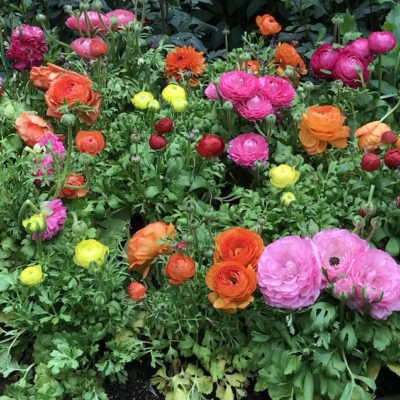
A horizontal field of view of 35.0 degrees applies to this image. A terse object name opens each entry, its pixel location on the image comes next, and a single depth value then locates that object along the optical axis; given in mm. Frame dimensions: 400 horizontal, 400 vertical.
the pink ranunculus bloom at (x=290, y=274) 1271
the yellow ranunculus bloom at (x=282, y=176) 1550
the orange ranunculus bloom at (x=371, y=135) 1639
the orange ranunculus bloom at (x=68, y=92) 1708
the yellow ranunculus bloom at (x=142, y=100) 1857
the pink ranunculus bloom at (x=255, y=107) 1654
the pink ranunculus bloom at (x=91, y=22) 1992
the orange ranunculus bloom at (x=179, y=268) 1262
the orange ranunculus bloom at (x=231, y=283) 1266
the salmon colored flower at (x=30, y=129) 1757
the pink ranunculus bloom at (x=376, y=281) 1284
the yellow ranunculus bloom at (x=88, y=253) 1388
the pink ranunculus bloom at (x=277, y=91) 1697
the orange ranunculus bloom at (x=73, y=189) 1618
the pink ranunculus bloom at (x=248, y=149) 1659
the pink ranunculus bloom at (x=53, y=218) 1503
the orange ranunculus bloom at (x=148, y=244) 1413
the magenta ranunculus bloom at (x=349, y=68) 1771
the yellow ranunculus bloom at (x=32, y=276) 1364
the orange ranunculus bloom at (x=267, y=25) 2057
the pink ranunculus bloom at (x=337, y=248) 1314
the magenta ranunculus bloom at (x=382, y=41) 1682
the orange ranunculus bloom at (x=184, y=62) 2031
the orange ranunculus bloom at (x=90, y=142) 1644
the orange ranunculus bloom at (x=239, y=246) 1310
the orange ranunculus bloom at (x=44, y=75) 1832
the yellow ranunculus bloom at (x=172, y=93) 1874
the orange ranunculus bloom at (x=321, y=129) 1644
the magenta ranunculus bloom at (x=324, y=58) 1815
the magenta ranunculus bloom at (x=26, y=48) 1847
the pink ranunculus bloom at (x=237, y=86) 1647
